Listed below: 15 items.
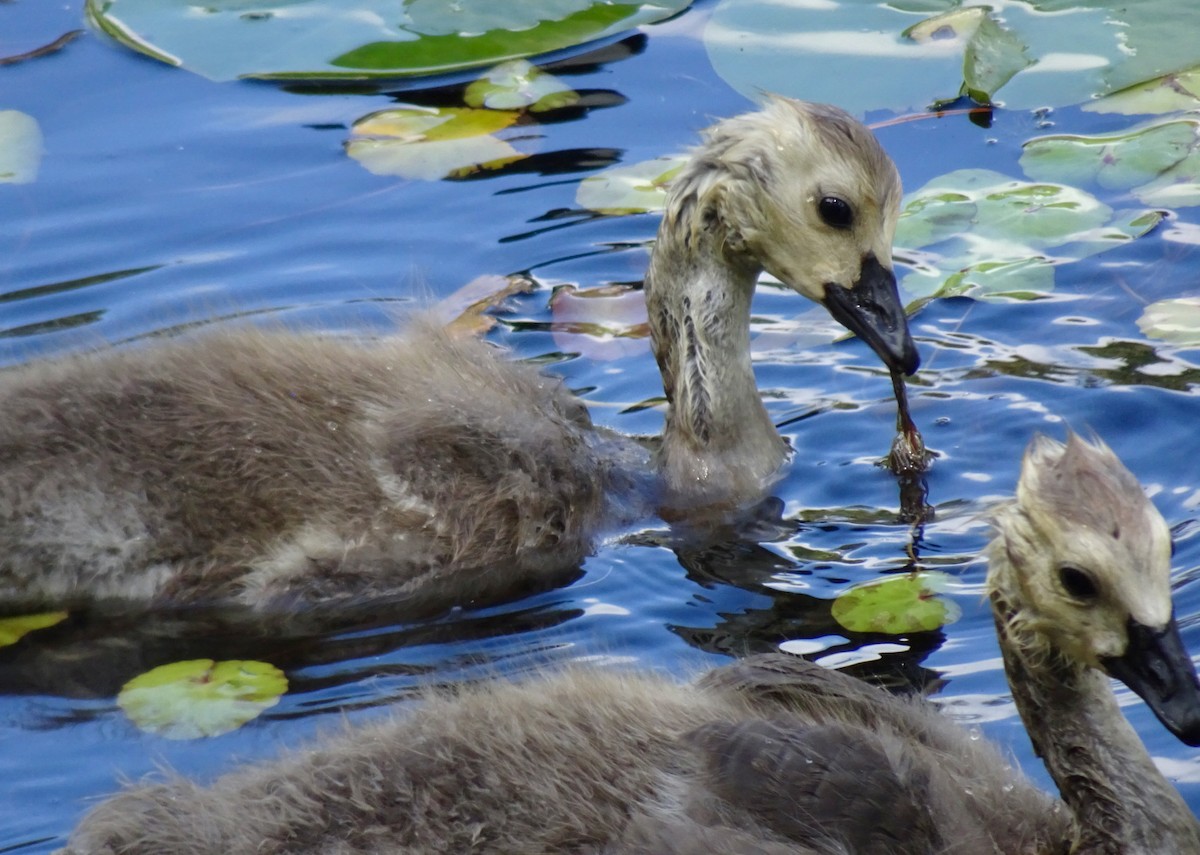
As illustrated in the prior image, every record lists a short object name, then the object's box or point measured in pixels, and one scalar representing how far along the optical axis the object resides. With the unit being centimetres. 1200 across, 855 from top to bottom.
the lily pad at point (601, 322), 1208
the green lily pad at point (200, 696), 863
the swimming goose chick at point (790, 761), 667
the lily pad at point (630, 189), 1307
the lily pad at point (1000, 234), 1204
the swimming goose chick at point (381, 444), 922
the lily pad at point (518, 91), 1410
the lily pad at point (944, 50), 1349
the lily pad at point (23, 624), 930
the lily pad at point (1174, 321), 1143
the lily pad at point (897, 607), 926
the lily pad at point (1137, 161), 1280
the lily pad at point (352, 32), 1423
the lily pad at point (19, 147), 1332
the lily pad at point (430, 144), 1355
